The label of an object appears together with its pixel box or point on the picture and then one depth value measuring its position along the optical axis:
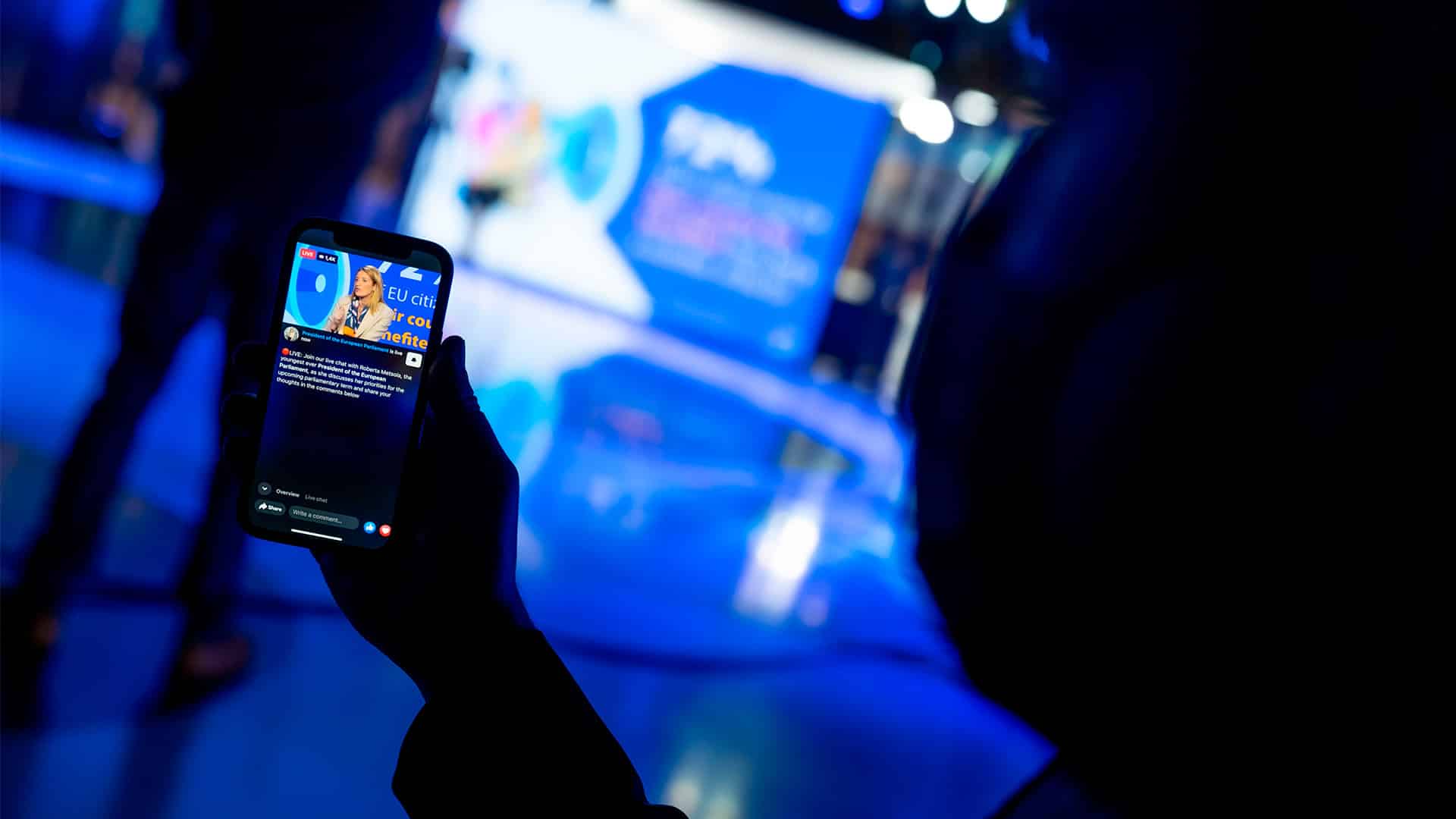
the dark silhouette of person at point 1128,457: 0.29
